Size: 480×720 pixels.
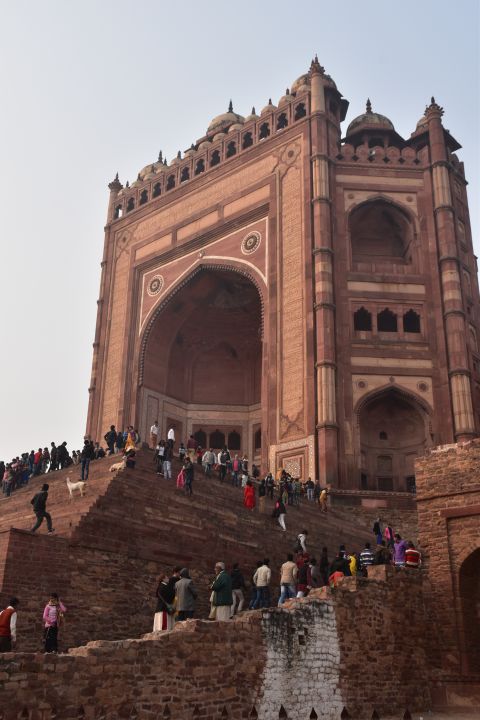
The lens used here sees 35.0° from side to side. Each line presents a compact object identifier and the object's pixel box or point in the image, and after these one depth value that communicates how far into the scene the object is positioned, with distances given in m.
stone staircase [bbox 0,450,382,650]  11.50
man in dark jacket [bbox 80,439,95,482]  17.41
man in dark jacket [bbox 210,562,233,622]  11.09
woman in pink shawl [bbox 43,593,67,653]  9.85
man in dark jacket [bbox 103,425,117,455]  21.32
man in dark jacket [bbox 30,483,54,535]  12.82
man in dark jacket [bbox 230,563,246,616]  12.61
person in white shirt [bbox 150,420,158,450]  24.14
